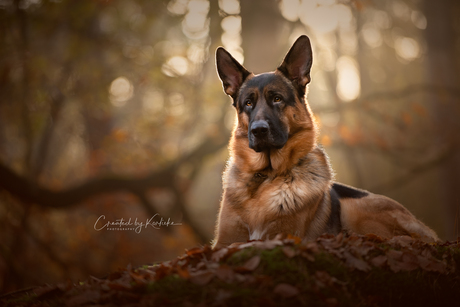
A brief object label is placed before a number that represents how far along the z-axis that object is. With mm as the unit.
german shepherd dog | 3912
